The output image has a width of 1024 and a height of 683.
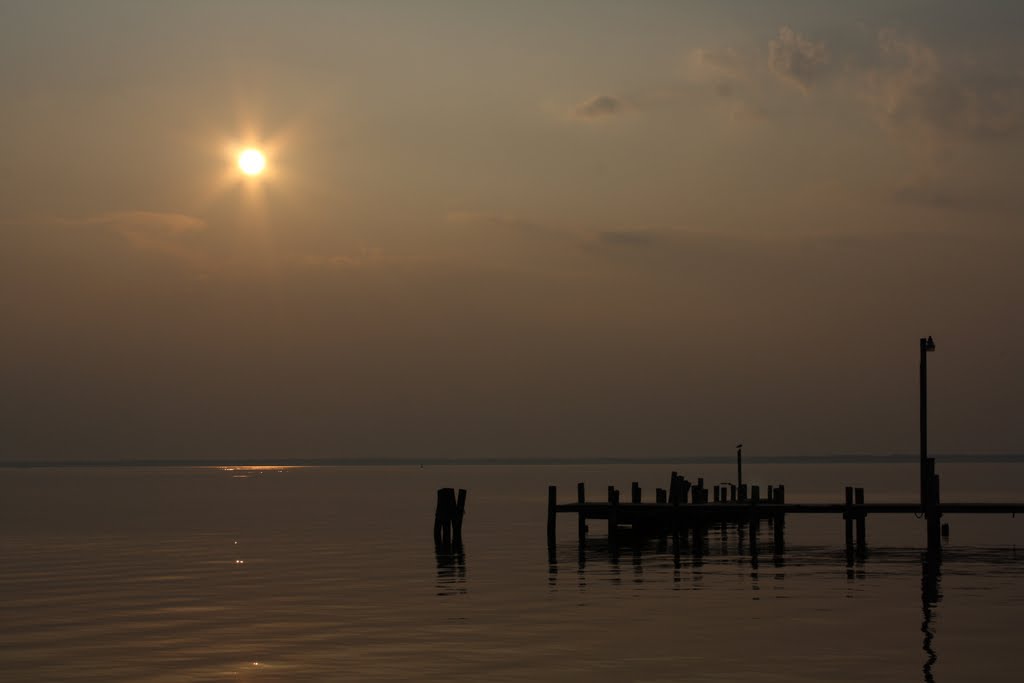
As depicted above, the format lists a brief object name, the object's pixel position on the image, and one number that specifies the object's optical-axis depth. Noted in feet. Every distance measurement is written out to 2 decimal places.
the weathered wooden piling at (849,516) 168.35
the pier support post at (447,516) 192.54
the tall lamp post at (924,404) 166.76
